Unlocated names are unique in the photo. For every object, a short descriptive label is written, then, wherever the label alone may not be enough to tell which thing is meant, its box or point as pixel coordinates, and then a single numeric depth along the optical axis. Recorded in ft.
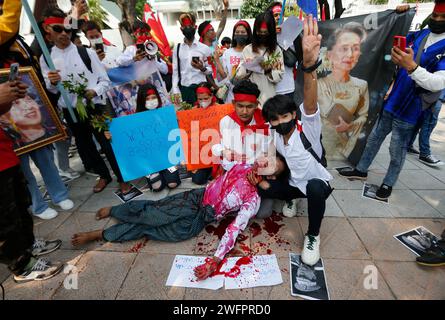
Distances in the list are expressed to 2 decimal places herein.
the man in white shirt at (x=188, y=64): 13.64
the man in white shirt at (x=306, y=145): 6.43
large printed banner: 10.78
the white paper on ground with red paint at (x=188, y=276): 6.53
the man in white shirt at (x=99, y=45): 13.34
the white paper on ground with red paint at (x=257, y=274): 6.49
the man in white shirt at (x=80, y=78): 9.19
